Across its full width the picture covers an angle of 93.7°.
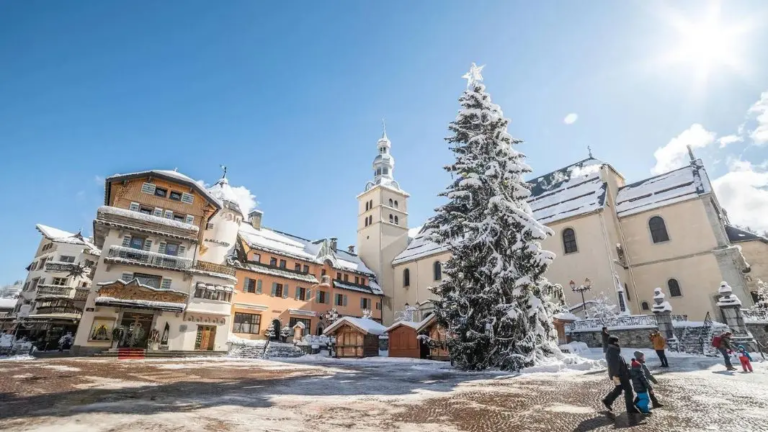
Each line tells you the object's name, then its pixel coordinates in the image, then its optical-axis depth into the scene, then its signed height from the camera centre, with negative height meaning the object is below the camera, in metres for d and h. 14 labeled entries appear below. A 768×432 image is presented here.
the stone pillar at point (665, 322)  19.88 +1.17
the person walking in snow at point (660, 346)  14.33 -0.06
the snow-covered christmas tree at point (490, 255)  14.66 +3.74
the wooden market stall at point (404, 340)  25.26 +0.44
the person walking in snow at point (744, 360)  12.30 -0.54
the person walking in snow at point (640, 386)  6.36 -0.70
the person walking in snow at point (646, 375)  6.56 -0.53
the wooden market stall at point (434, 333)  23.53 +0.84
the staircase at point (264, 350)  28.72 -0.17
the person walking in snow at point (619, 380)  6.45 -0.60
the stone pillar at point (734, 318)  17.42 +1.23
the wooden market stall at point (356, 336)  27.67 +0.80
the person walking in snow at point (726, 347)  12.78 -0.11
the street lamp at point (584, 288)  27.08 +4.35
